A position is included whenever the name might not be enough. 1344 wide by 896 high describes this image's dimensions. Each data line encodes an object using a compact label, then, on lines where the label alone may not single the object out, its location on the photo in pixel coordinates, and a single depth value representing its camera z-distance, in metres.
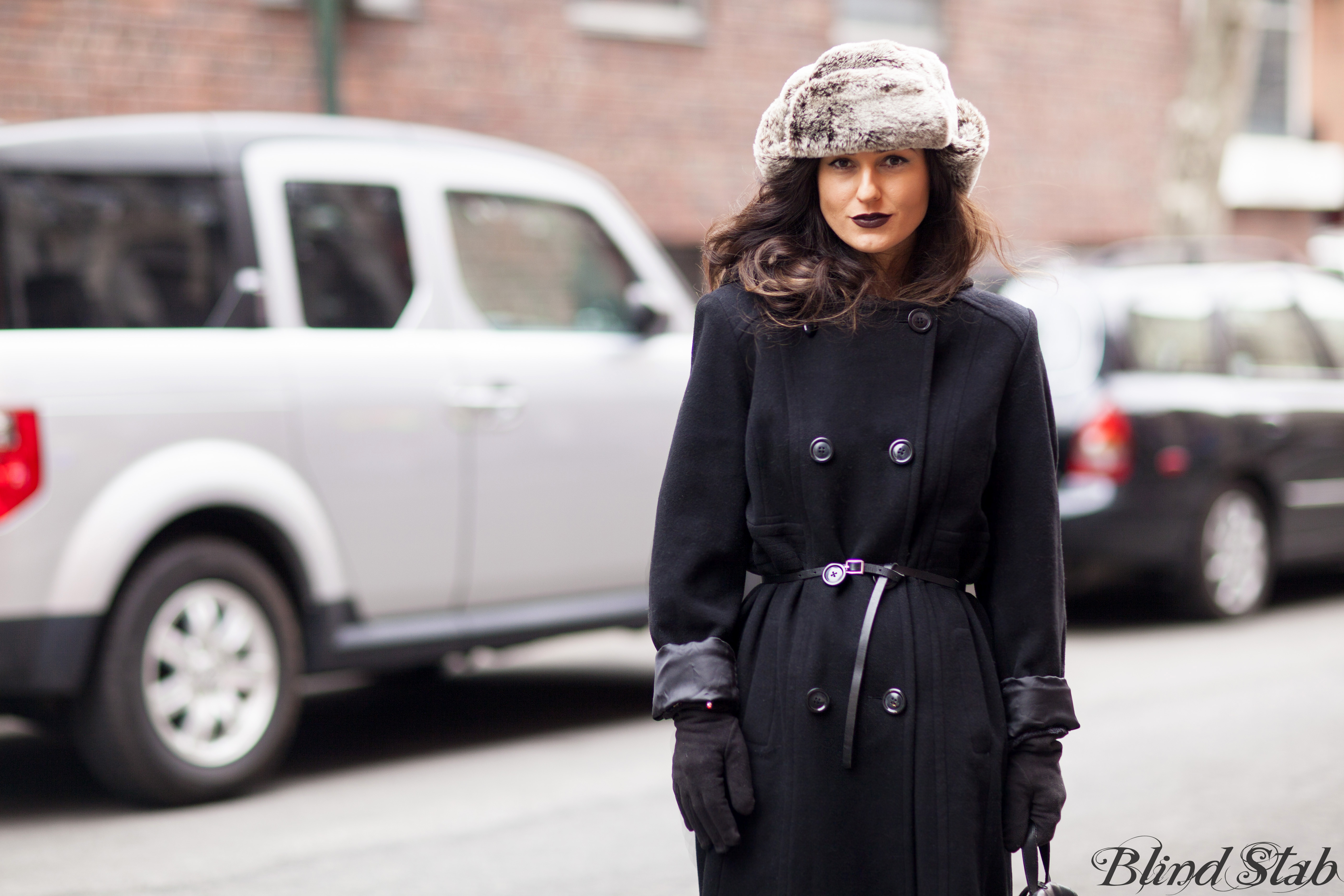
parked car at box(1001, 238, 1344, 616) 16.24
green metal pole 17.09
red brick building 21.36
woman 4.43
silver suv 9.69
